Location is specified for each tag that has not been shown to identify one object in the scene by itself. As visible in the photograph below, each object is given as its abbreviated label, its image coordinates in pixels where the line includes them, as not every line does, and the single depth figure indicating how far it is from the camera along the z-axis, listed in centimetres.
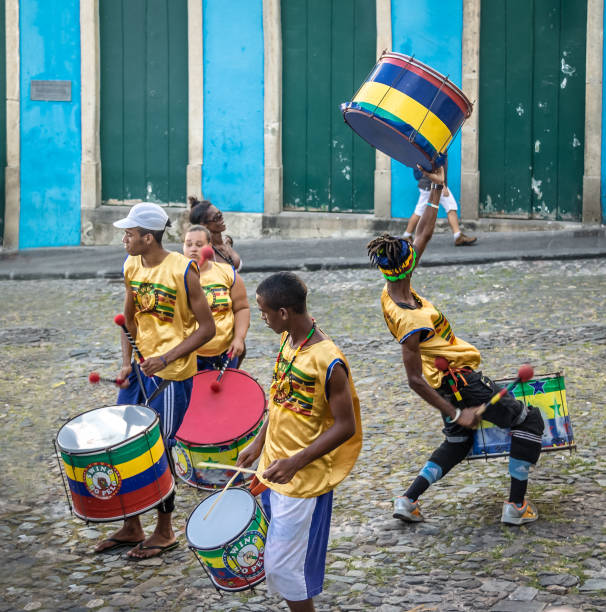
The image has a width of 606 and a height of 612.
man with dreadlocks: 936
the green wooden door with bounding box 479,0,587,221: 2557
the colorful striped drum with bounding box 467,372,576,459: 972
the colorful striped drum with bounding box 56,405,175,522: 837
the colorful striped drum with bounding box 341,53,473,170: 1168
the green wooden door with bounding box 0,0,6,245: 2914
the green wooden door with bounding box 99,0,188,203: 2894
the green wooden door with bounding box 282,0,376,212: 2743
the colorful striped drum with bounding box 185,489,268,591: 732
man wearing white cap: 983
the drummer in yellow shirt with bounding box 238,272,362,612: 735
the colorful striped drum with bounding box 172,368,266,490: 1034
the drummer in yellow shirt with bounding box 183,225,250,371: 1181
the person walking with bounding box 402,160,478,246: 2403
